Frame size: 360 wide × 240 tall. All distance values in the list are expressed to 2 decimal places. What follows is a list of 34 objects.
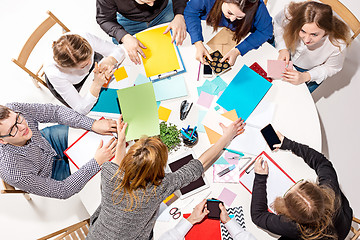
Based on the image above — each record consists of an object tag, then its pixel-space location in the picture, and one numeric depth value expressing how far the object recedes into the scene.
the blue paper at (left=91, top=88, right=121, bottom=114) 1.81
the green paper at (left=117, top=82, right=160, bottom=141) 1.71
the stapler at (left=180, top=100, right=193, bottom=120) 1.74
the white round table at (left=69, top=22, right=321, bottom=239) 1.65
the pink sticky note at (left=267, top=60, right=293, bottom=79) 1.82
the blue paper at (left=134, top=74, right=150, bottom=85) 1.85
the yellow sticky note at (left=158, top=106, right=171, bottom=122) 1.77
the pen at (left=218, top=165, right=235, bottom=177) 1.66
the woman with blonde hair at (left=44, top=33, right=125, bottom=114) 1.72
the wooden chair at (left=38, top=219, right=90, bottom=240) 1.82
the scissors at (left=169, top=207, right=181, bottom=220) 1.62
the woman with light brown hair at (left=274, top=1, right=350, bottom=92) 1.75
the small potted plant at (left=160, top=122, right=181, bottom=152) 1.69
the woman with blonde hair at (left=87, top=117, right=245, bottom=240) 1.43
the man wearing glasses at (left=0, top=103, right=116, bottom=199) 1.59
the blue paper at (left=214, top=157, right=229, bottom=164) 1.69
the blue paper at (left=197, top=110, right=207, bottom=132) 1.75
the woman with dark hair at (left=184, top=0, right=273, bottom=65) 1.79
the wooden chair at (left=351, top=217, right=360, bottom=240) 1.69
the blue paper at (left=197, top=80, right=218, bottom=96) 1.81
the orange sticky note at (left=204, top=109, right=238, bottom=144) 1.73
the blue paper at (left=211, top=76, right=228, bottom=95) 1.81
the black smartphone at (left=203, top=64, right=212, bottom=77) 1.83
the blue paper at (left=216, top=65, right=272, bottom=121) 1.76
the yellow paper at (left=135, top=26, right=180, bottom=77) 1.84
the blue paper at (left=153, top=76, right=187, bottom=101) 1.80
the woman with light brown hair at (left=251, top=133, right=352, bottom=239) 1.50
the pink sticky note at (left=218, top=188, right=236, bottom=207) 1.63
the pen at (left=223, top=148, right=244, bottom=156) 1.71
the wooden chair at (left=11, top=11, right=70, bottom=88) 1.87
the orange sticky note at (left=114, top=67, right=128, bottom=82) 1.86
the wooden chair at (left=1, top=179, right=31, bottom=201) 1.65
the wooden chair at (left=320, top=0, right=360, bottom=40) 1.97
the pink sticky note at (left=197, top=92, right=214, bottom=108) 1.79
